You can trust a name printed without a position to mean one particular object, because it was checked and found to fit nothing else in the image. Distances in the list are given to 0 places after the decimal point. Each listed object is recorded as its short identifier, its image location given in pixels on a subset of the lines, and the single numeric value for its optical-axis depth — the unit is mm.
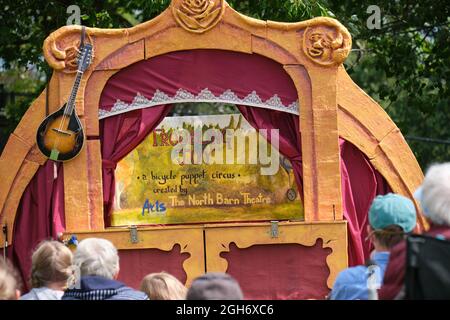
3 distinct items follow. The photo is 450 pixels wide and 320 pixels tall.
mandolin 16141
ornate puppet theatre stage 16016
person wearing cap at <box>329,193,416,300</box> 8609
